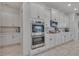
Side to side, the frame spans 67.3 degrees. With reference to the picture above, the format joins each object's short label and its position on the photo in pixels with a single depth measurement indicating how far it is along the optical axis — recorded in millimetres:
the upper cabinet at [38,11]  2175
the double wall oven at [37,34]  2033
